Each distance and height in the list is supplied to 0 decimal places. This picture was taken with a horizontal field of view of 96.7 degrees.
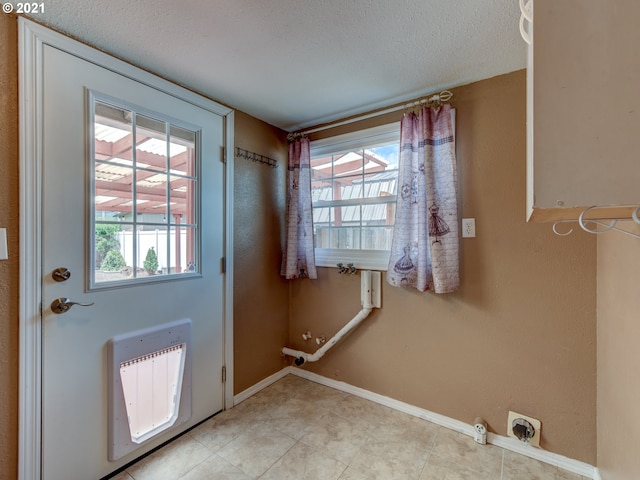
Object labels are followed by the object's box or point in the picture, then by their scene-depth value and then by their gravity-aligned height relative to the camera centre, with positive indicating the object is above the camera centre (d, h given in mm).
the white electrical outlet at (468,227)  1741 +61
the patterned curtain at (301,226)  2309 +90
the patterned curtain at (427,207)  1708 +188
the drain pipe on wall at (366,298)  2090 -448
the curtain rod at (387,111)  1796 +896
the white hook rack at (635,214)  588 +50
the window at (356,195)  2105 +333
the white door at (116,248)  1308 -59
